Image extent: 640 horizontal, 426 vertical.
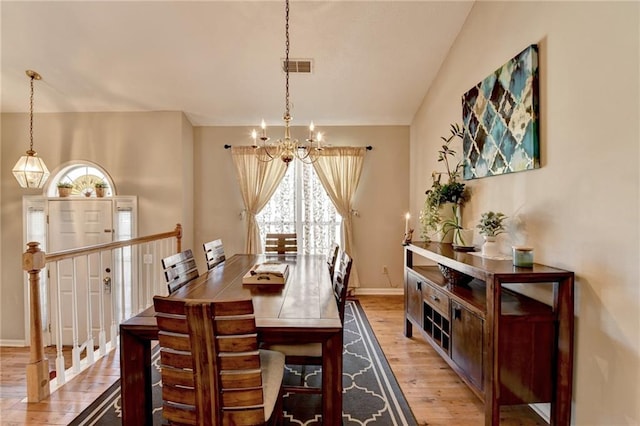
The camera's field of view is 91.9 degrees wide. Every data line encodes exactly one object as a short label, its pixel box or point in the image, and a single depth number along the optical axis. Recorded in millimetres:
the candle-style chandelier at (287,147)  2363
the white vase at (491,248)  2248
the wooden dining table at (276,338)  1470
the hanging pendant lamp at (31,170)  3645
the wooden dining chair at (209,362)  1171
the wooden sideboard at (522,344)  1735
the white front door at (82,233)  4305
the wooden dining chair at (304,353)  1855
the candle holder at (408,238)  3058
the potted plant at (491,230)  2236
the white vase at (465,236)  2809
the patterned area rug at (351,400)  1994
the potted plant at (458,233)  2777
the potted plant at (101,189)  4277
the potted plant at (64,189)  4258
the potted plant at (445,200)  2986
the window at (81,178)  4348
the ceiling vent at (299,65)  3469
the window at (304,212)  4820
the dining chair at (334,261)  2721
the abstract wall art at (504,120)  2061
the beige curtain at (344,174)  4660
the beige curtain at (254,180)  4656
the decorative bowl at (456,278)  2490
